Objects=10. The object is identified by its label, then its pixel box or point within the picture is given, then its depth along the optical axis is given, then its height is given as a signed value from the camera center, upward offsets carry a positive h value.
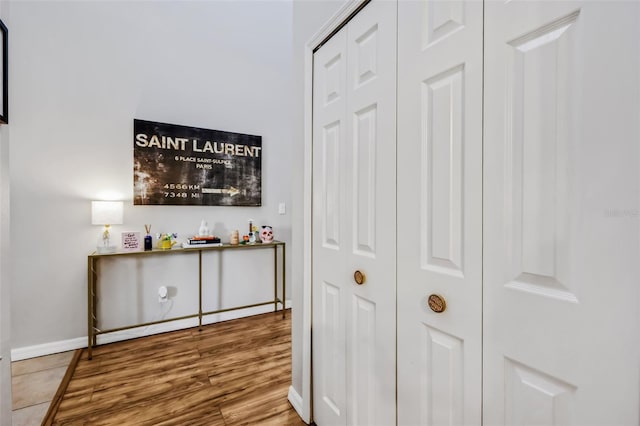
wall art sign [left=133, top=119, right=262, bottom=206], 2.67 +0.43
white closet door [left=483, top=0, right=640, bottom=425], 0.56 +0.00
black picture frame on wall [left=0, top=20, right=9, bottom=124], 1.28 +0.72
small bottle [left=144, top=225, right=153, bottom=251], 2.60 -0.29
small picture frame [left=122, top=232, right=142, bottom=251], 2.55 -0.27
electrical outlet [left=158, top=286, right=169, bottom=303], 2.73 -0.77
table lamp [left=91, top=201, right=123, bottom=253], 2.35 -0.05
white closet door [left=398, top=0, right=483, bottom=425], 0.82 +0.00
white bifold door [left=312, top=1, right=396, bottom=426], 1.11 -0.05
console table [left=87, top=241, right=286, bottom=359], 2.32 -0.62
